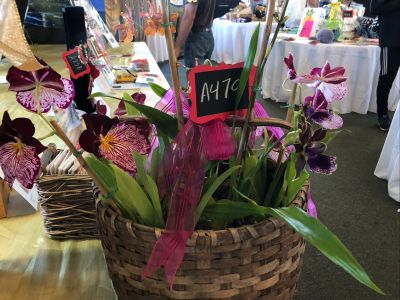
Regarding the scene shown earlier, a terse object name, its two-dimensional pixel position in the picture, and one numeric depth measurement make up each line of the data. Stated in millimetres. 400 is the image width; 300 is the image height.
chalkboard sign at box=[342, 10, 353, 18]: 3375
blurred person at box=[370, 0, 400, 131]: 2609
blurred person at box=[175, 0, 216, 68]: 2383
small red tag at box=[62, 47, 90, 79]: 635
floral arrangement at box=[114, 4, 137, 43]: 1226
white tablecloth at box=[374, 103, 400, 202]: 2096
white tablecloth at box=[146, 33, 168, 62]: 4469
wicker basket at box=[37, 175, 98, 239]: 646
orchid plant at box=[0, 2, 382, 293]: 423
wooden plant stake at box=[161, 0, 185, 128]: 437
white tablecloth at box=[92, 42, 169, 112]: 1329
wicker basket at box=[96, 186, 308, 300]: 421
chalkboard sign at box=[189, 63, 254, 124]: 426
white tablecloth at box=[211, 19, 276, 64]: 4284
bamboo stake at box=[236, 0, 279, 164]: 454
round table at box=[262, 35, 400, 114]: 3170
